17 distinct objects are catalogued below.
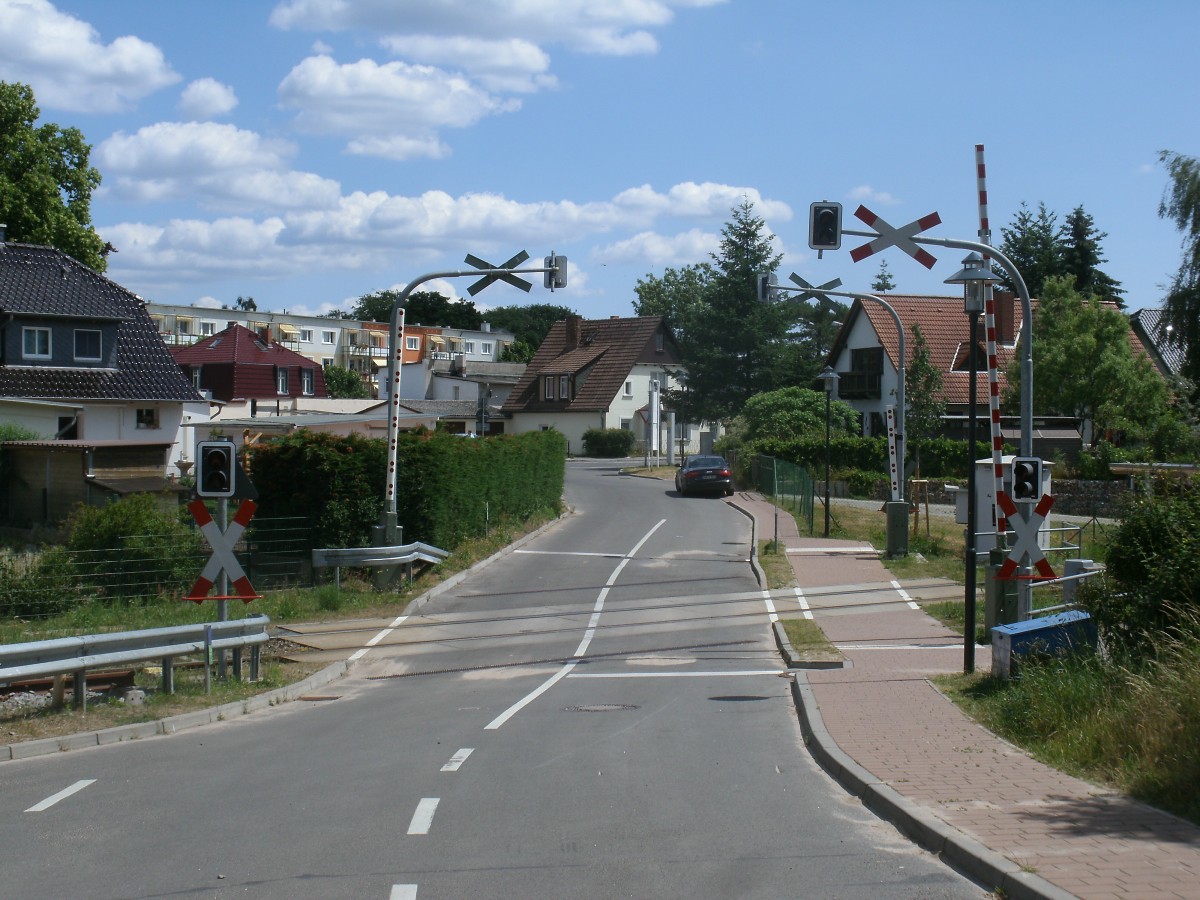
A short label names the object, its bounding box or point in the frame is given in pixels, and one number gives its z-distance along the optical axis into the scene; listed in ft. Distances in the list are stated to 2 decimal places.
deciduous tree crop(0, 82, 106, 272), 152.05
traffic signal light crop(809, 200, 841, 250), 49.11
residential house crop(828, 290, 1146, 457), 184.96
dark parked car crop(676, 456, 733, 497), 148.46
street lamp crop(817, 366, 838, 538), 105.81
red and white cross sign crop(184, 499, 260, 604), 45.88
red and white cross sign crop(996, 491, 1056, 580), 43.80
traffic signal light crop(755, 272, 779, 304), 83.28
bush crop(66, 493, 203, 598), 70.85
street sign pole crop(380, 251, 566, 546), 71.00
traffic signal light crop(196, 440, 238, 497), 45.47
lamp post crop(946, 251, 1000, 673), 45.19
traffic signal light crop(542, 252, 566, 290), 70.54
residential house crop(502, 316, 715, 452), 255.70
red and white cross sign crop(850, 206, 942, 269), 47.26
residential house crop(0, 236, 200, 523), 129.08
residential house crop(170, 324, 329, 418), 226.17
